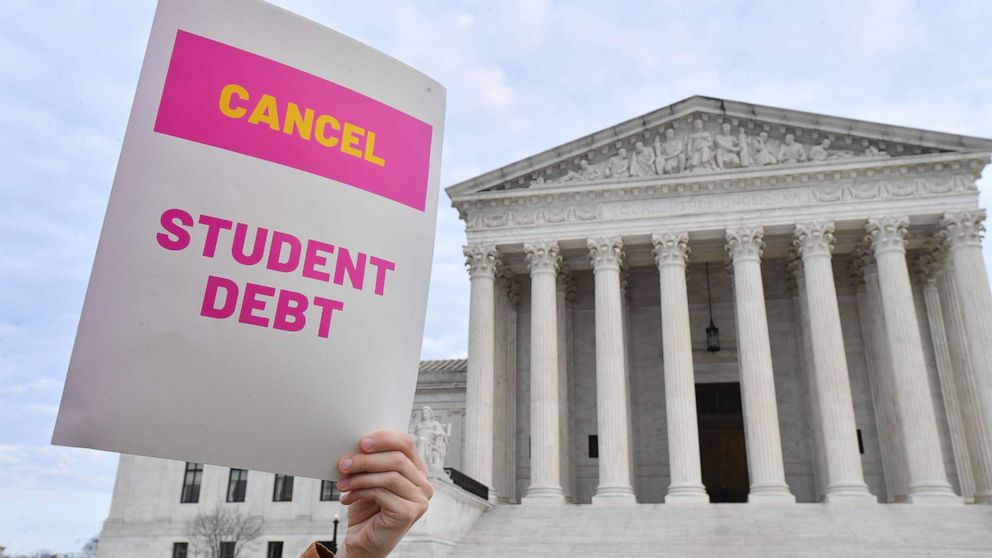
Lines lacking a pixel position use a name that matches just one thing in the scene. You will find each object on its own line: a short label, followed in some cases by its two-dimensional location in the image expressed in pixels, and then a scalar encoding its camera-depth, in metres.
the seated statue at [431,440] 22.62
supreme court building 25.48
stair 20.88
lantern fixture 32.75
